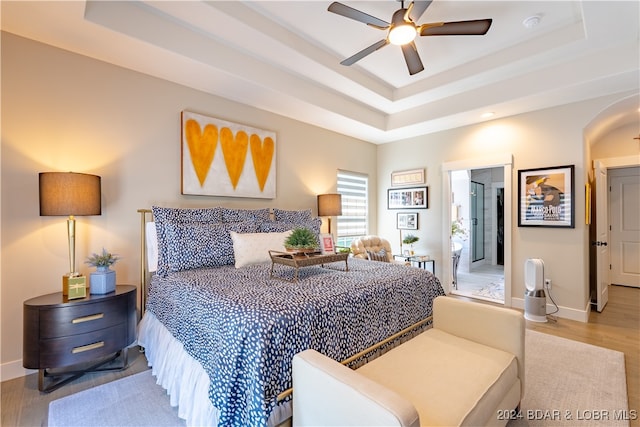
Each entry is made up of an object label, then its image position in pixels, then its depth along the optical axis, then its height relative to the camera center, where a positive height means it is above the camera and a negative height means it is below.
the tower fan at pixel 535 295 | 3.55 -1.05
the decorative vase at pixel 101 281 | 2.29 -0.53
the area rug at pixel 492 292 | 4.55 -1.37
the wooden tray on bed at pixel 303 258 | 2.09 -0.35
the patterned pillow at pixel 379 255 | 4.23 -0.64
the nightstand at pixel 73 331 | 2.00 -0.86
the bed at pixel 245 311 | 1.37 -0.59
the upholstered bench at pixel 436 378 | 1.06 -0.84
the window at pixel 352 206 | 5.02 +0.13
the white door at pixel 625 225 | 5.04 -0.26
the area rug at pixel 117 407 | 1.77 -1.28
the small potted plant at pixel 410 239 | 4.82 -0.46
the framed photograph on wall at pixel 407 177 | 4.98 +0.63
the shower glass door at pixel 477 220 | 7.16 -0.20
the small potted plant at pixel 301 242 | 2.31 -0.23
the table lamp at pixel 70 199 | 2.14 +0.13
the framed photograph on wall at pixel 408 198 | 4.94 +0.27
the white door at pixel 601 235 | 3.85 -0.34
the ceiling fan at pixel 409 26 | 2.07 +1.42
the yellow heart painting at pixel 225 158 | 3.17 +0.68
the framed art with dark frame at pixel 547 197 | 3.60 +0.19
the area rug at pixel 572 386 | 1.83 -1.33
